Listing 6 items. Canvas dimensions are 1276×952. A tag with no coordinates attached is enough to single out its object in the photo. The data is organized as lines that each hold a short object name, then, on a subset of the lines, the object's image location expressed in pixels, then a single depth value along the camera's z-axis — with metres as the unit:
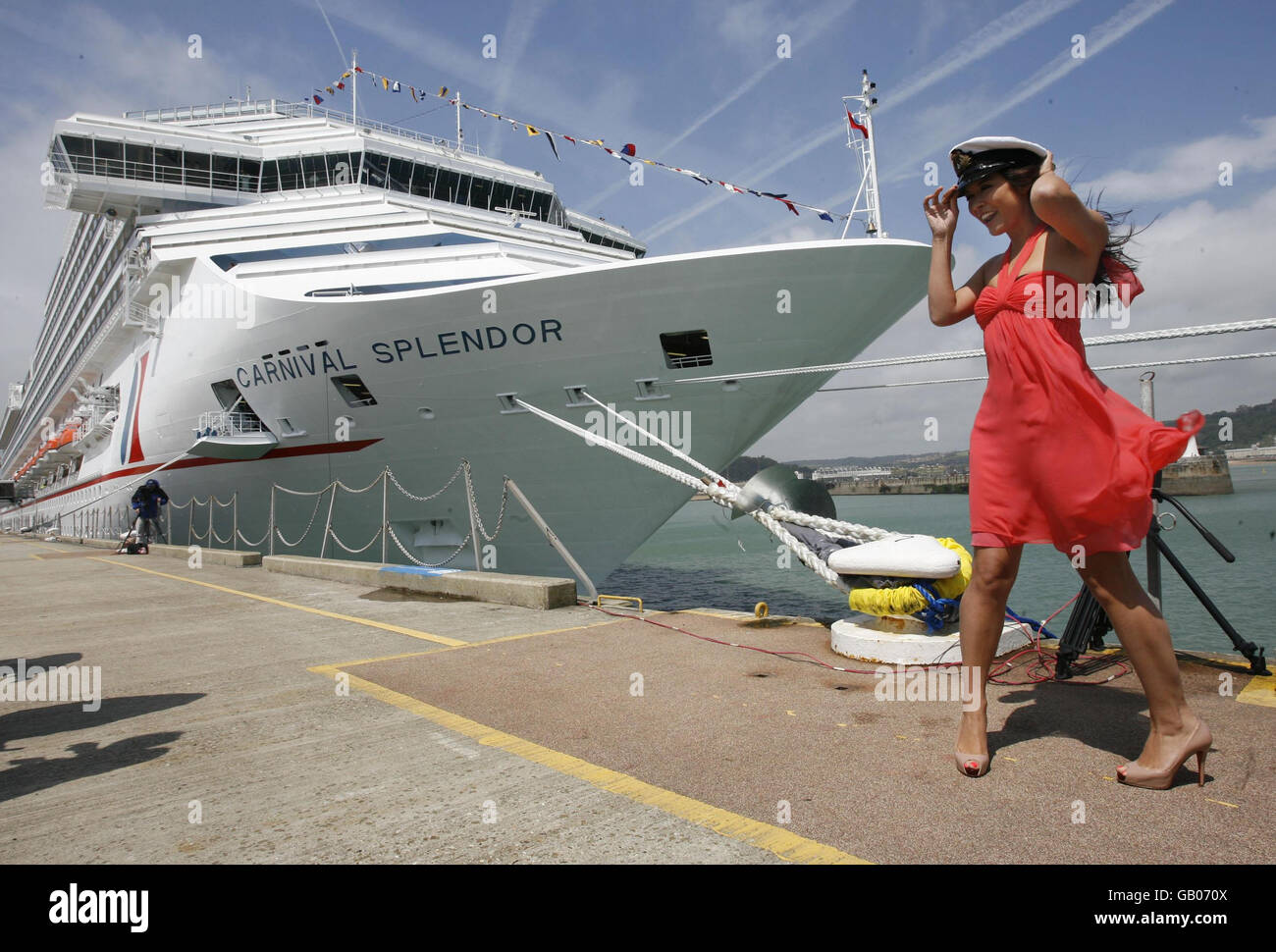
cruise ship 9.47
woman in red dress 2.38
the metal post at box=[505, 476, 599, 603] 7.46
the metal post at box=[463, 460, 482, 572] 8.03
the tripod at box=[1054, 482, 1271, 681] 3.48
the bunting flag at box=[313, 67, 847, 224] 12.05
